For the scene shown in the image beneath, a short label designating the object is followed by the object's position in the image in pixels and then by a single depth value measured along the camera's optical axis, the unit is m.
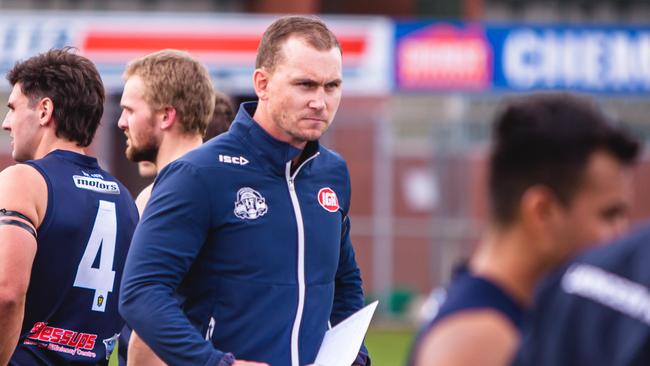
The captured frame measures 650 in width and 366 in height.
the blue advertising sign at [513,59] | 37.50
